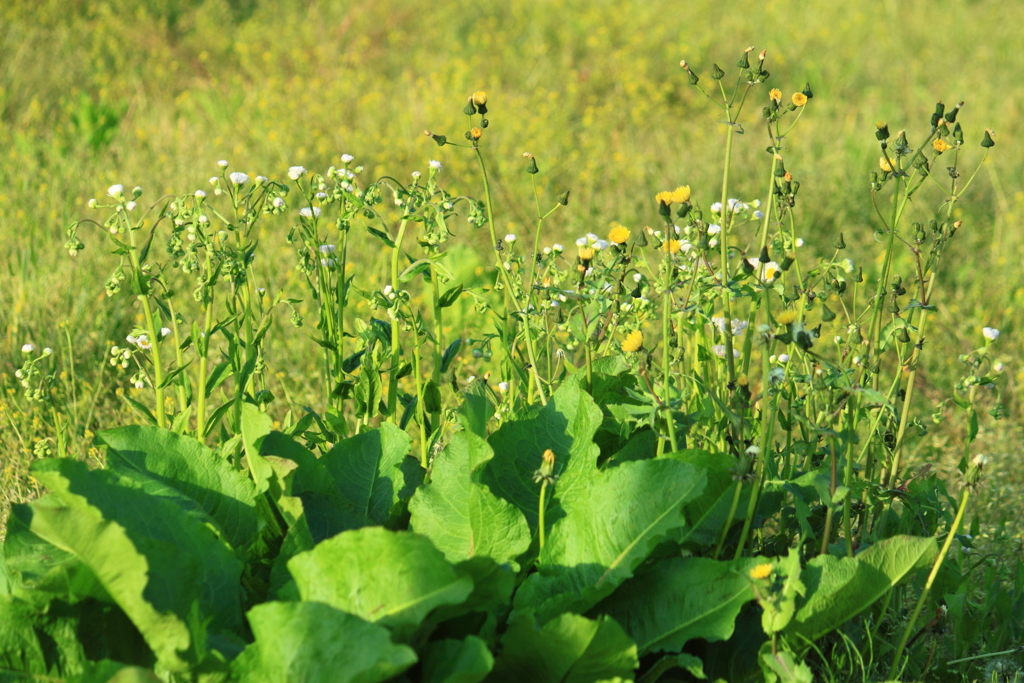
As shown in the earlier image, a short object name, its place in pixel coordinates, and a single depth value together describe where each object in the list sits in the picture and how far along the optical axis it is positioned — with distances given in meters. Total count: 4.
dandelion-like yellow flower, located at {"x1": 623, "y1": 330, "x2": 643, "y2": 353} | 2.50
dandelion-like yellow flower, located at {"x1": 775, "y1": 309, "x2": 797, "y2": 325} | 2.43
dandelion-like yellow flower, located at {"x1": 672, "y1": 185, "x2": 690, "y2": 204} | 2.53
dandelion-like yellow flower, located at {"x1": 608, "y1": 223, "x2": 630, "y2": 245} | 2.61
